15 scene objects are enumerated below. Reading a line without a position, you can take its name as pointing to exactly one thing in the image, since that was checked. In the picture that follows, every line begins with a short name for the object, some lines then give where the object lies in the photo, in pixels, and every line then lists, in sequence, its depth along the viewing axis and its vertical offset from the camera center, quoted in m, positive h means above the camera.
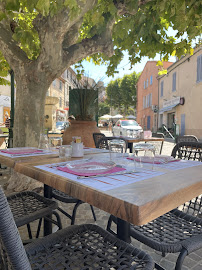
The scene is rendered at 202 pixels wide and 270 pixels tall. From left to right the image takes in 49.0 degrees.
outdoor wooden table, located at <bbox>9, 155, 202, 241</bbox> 0.83 -0.27
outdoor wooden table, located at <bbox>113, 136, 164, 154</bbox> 4.95 -0.21
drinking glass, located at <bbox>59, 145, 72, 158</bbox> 1.92 -0.19
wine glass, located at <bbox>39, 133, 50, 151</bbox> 2.34 -0.14
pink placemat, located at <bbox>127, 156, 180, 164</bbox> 1.53 -0.20
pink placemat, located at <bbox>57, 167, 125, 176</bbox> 1.21 -0.23
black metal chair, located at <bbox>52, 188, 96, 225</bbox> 2.05 -0.64
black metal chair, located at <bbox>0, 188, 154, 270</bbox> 1.05 -0.63
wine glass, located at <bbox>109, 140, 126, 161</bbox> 1.81 -0.16
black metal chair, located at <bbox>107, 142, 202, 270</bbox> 1.22 -0.64
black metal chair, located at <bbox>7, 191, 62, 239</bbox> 1.59 -0.62
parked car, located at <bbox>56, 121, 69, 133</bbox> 16.46 +0.43
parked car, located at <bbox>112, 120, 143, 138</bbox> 12.96 +0.31
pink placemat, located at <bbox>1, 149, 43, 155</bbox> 2.03 -0.21
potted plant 4.71 +0.34
